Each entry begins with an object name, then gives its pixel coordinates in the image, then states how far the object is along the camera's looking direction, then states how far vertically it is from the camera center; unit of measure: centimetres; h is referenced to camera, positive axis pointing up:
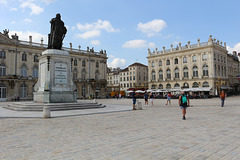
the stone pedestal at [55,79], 1609 +100
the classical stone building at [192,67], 4778 +618
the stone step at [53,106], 1450 -127
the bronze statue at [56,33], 1769 +542
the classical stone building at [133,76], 7762 +596
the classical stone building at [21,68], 4200 +551
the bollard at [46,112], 1084 -122
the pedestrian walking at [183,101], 1012 -63
